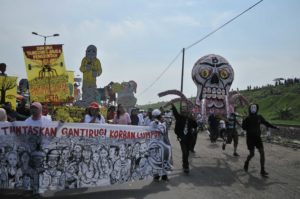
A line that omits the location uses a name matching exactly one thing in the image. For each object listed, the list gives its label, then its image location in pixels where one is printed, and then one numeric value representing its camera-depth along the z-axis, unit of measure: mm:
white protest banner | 5608
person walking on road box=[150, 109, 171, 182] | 7178
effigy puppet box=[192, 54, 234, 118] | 11072
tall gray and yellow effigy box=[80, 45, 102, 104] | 11537
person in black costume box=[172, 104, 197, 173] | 8366
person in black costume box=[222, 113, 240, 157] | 11464
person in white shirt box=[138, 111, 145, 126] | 11352
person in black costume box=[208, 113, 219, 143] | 15781
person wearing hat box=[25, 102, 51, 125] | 5644
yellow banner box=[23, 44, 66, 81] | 9502
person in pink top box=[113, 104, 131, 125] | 8575
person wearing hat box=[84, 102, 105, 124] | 6966
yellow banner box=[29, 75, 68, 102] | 9497
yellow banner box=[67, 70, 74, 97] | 12332
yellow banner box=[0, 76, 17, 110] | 8278
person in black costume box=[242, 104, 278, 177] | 8583
